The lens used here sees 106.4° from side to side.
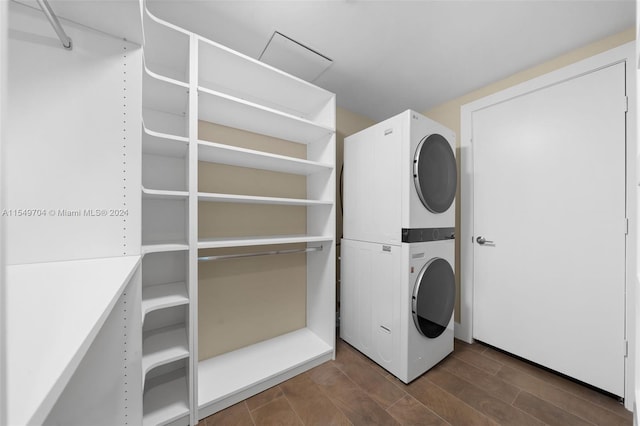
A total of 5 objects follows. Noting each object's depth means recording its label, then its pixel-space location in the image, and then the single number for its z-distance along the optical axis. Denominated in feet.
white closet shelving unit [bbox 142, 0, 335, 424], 4.40
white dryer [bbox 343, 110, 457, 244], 5.53
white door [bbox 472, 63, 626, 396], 5.23
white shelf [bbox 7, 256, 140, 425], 0.82
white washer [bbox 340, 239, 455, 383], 5.52
